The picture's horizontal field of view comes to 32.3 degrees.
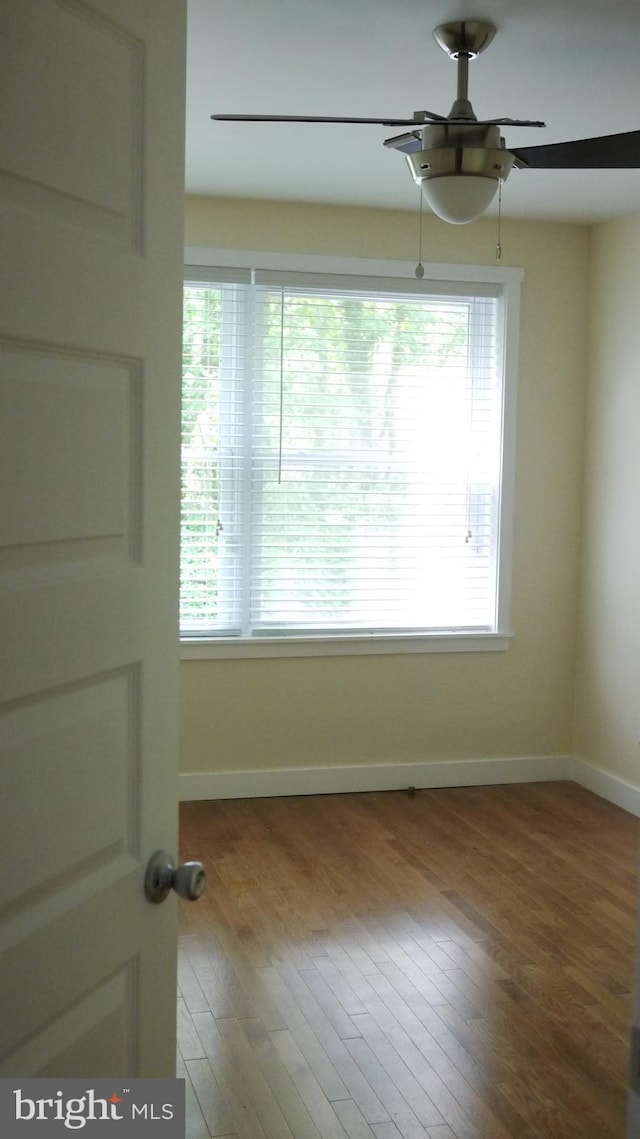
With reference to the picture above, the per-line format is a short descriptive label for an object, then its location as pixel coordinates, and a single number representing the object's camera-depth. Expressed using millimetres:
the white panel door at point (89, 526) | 1119
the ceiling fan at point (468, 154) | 2670
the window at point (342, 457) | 5012
